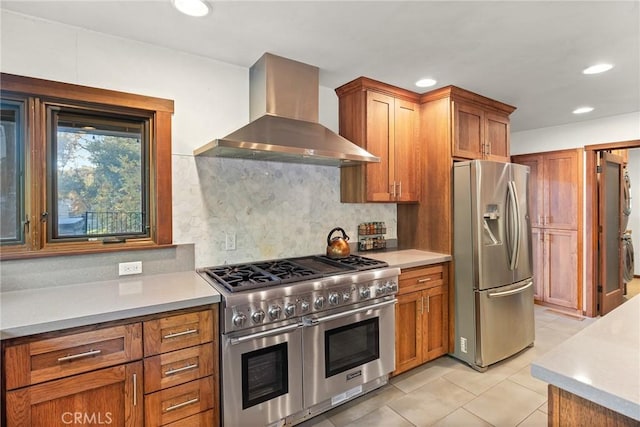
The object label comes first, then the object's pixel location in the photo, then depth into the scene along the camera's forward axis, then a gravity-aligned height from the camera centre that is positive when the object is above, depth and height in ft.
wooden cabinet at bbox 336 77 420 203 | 8.93 +2.17
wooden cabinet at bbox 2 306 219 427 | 4.34 -2.40
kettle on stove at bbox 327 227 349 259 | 8.63 -0.95
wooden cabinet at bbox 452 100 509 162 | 9.47 +2.48
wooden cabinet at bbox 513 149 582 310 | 13.03 -0.58
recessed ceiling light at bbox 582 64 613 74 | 8.01 +3.62
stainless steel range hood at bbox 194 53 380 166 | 6.73 +2.09
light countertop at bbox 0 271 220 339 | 4.39 -1.39
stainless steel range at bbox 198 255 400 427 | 5.69 -2.47
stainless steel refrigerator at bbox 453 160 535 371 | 8.71 -1.39
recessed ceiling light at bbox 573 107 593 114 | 11.38 +3.64
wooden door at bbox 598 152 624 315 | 12.83 -0.84
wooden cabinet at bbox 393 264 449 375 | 8.32 -2.85
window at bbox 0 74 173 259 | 5.90 +0.94
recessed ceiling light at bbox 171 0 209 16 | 5.40 +3.59
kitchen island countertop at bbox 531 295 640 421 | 2.68 -1.51
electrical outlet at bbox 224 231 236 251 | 7.75 -0.66
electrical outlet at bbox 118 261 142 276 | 6.60 -1.10
